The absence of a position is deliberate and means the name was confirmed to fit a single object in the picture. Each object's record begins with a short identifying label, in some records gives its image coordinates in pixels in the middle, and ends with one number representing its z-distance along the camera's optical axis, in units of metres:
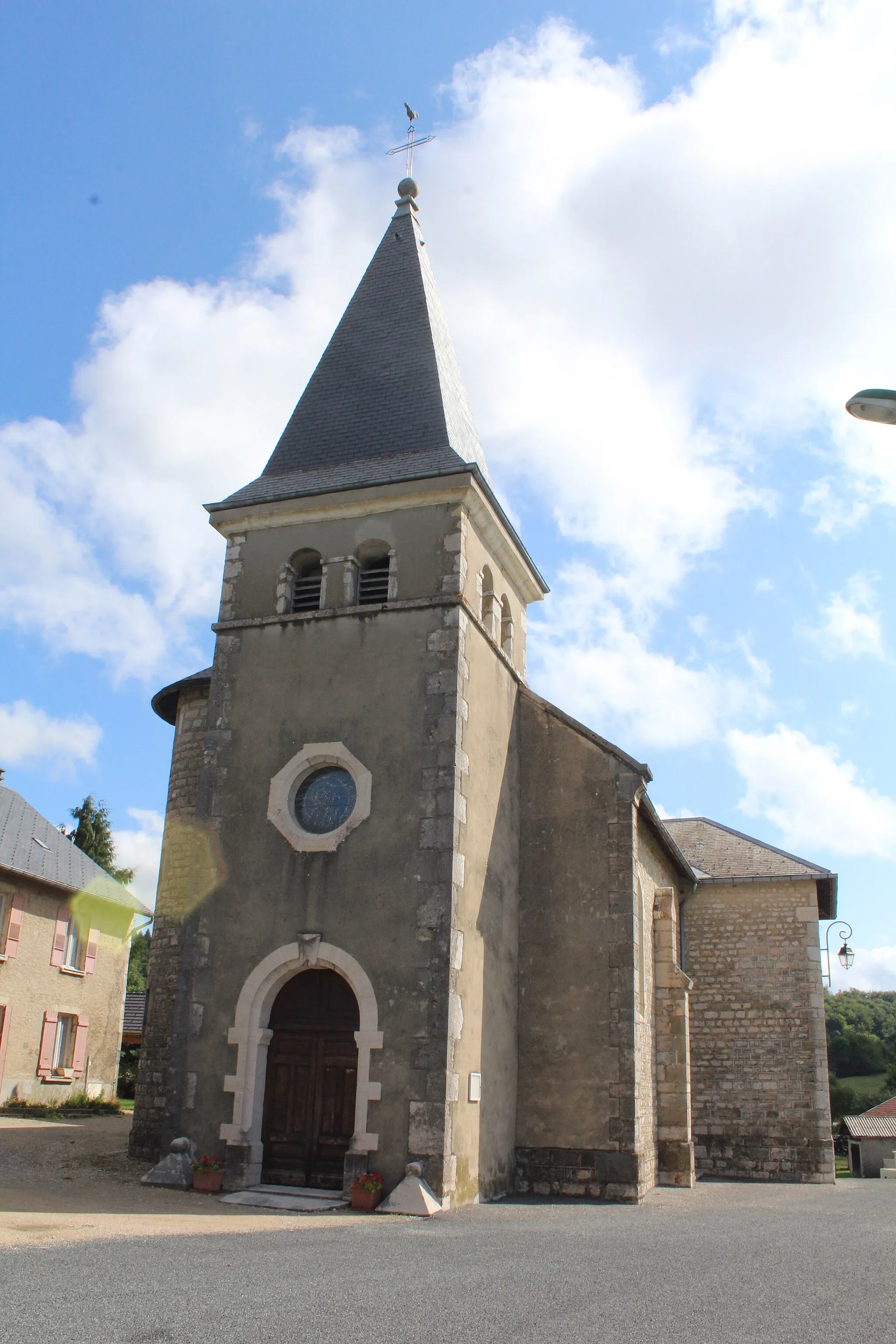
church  11.34
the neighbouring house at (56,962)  20.78
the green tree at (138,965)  49.62
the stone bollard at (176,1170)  11.05
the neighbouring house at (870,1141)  31.23
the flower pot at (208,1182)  10.92
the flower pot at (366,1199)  10.26
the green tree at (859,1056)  57.81
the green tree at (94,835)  38.12
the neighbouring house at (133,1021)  31.16
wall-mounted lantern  21.05
